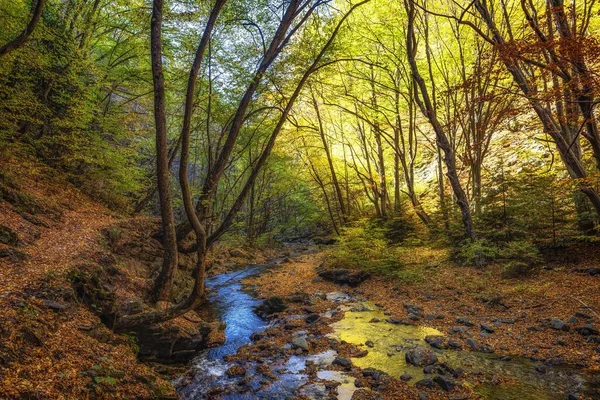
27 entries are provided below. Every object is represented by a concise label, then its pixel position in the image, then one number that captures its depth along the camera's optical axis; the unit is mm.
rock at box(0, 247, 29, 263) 5924
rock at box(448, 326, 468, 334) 6727
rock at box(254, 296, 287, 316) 9578
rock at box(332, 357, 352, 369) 5579
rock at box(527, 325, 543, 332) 6323
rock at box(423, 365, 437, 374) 5141
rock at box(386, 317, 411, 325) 7660
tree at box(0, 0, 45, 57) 6781
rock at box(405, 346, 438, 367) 5441
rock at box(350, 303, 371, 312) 9062
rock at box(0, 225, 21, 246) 6594
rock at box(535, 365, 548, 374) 4961
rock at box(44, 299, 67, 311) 4809
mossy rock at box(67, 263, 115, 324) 5566
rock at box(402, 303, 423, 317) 8148
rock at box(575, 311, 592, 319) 6413
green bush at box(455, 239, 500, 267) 10005
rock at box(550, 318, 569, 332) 6188
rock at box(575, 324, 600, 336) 5807
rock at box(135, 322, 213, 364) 6078
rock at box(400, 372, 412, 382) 4977
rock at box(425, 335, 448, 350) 6102
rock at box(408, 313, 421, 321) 7750
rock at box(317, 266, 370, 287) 12110
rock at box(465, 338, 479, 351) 5938
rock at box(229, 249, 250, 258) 20841
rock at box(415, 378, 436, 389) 4688
